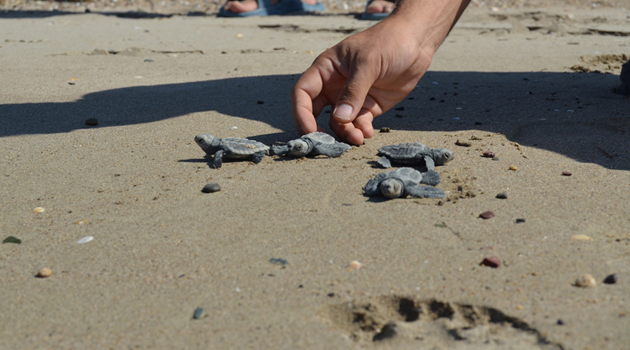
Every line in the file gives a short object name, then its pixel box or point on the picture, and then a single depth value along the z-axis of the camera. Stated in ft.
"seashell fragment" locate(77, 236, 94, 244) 3.06
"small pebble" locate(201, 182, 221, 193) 3.27
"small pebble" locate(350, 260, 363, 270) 2.95
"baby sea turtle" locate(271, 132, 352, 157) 3.44
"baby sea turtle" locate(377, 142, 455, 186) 3.39
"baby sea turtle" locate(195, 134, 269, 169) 3.42
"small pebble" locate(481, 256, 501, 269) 2.93
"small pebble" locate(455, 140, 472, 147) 3.56
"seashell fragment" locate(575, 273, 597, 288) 2.87
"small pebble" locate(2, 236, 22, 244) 3.07
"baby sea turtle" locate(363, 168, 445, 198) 3.18
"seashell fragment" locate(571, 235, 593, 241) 3.01
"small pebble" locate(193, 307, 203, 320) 2.83
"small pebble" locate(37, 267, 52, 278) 2.95
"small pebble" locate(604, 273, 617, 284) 2.87
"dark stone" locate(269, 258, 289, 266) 2.96
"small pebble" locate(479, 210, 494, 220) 3.11
